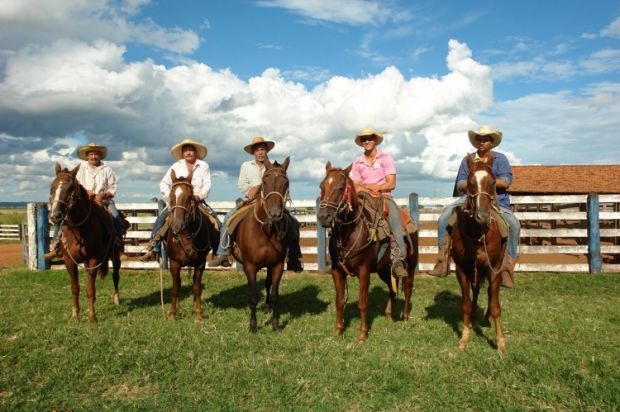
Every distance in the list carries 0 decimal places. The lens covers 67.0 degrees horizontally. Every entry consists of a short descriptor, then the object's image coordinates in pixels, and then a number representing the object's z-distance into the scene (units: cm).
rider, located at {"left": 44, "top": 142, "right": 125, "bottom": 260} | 968
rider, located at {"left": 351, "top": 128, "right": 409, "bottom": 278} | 777
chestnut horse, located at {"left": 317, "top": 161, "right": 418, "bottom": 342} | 684
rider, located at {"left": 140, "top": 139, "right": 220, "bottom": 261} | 901
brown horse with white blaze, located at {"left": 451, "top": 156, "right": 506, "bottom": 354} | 612
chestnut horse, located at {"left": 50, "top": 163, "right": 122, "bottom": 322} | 780
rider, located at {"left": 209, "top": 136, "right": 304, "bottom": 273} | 873
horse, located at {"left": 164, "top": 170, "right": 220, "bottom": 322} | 817
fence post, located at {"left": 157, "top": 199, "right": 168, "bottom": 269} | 1416
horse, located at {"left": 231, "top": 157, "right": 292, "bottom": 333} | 780
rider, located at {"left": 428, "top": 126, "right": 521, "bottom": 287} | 706
